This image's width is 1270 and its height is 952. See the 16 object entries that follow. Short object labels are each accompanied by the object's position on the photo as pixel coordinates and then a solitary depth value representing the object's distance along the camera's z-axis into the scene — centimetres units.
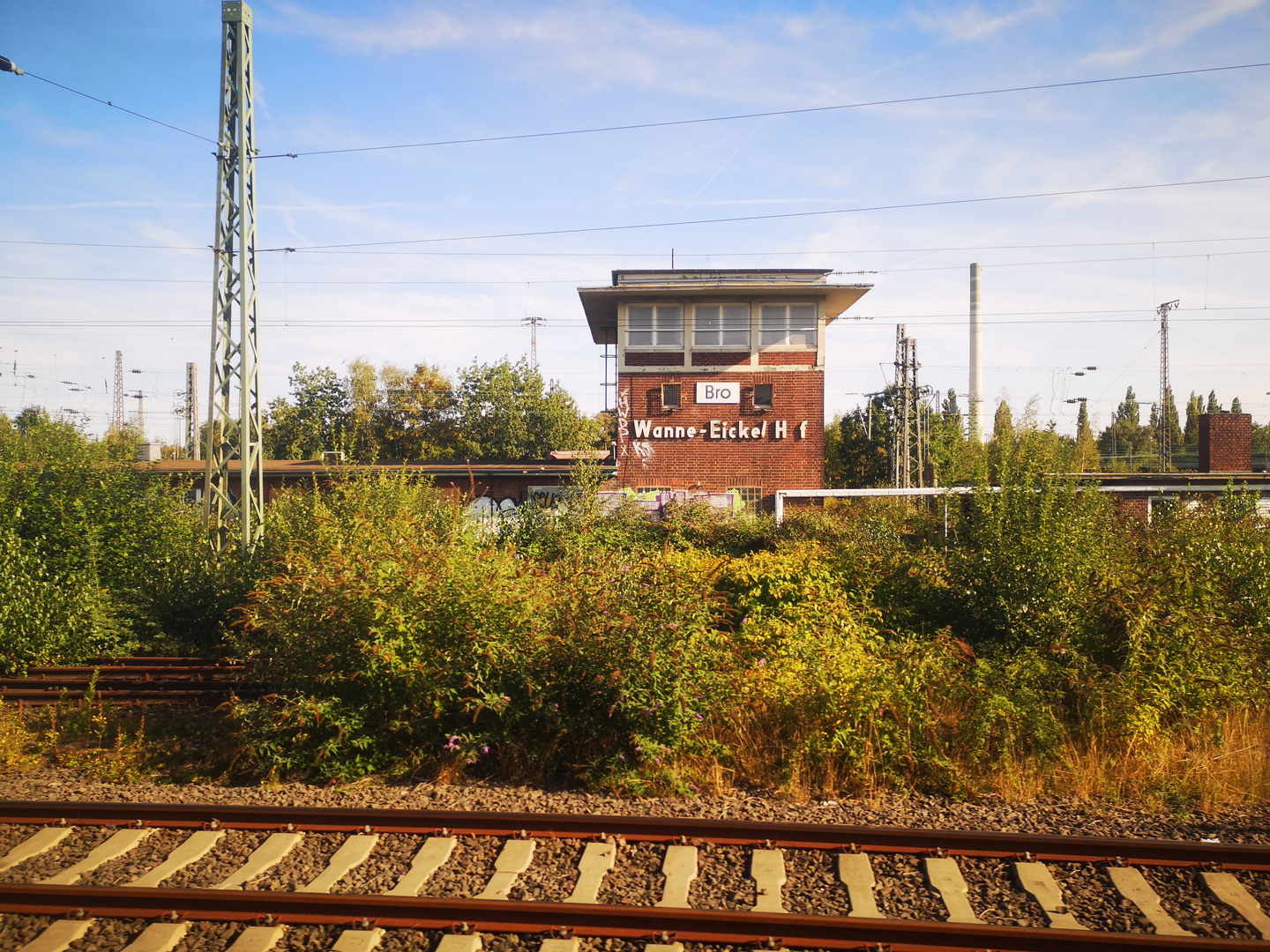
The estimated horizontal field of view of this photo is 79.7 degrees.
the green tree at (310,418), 5081
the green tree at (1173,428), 8670
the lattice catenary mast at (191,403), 4147
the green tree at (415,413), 5231
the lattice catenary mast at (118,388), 6194
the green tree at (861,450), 5103
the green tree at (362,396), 5222
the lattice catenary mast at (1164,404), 4325
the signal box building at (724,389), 2706
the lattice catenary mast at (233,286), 1462
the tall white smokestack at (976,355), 4934
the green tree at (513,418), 4894
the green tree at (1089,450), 5422
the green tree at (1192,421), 8750
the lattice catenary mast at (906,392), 3322
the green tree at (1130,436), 8931
